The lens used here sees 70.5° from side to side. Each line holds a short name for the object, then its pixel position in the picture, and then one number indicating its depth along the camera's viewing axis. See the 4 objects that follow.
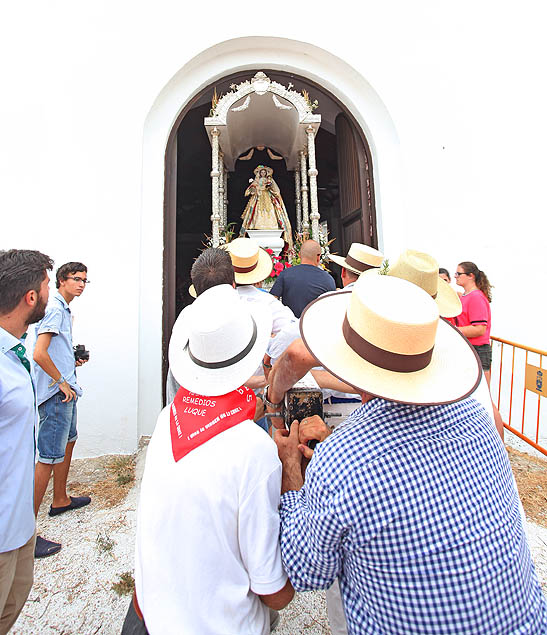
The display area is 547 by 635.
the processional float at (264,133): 4.79
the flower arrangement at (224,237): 4.81
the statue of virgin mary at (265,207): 5.81
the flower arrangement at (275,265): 4.72
